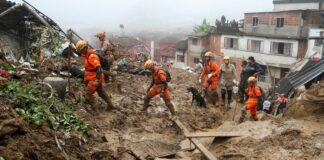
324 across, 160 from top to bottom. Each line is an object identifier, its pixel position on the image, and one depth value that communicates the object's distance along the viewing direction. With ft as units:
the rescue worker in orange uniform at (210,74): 33.86
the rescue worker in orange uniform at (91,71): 25.21
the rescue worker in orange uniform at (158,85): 27.35
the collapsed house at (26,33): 35.86
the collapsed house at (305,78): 37.50
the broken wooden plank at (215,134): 21.99
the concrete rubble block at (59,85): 24.77
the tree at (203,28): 131.68
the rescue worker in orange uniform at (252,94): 27.48
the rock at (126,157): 20.03
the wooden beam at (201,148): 19.76
